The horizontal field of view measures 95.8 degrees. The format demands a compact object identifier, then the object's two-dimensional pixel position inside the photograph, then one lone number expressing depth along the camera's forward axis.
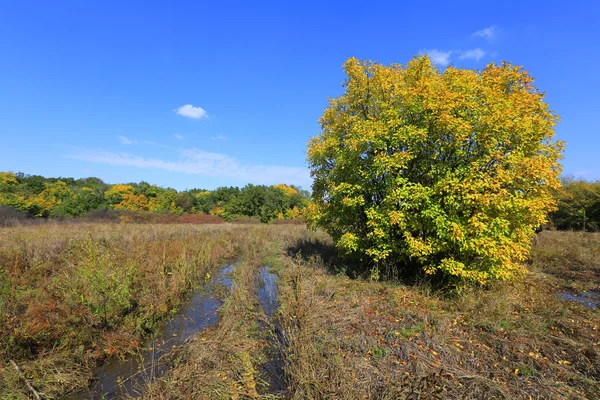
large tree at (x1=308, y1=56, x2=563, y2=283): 6.92
